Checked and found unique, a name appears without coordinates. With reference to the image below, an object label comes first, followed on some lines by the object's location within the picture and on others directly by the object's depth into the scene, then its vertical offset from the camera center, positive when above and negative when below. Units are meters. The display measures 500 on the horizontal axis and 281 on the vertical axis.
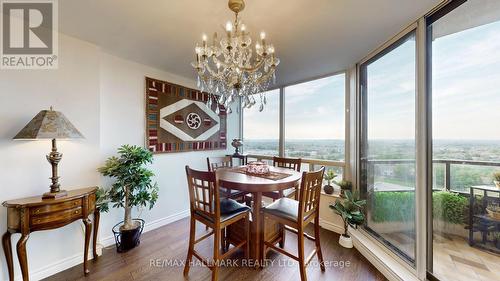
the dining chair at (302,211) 1.58 -0.69
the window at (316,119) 2.89 +0.37
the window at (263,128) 3.71 +0.26
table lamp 1.49 +0.08
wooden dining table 1.68 -0.42
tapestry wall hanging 2.70 +0.36
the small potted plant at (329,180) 2.78 -0.61
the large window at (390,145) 1.76 -0.05
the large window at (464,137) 1.25 +0.02
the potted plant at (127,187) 2.08 -0.54
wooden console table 1.43 -0.62
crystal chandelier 1.49 +0.69
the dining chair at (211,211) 1.58 -0.69
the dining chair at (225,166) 2.45 -0.39
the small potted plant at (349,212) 2.16 -0.87
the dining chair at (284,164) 2.47 -0.35
